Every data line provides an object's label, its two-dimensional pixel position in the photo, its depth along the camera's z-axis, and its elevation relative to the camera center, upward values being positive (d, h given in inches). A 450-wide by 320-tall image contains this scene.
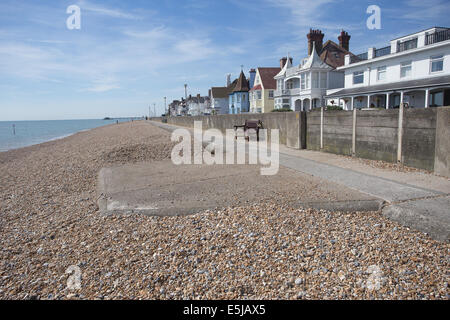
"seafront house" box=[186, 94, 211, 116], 3878.0 +294.2
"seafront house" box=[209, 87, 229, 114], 3115.9 +266.5
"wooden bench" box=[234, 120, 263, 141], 638.5 -1.6
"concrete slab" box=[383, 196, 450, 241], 164.4 -56.4
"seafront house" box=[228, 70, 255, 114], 2327.8 +248.2
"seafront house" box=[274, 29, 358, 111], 1409.9 +238.4
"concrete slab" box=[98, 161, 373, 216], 226.5 -55.7
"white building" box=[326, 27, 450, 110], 898.1 +169.5
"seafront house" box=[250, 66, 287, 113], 1908.2 +226.6
